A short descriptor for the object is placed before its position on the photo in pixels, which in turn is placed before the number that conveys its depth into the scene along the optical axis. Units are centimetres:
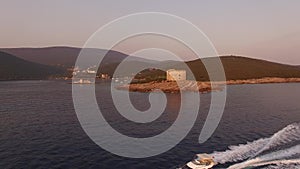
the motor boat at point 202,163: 4206
